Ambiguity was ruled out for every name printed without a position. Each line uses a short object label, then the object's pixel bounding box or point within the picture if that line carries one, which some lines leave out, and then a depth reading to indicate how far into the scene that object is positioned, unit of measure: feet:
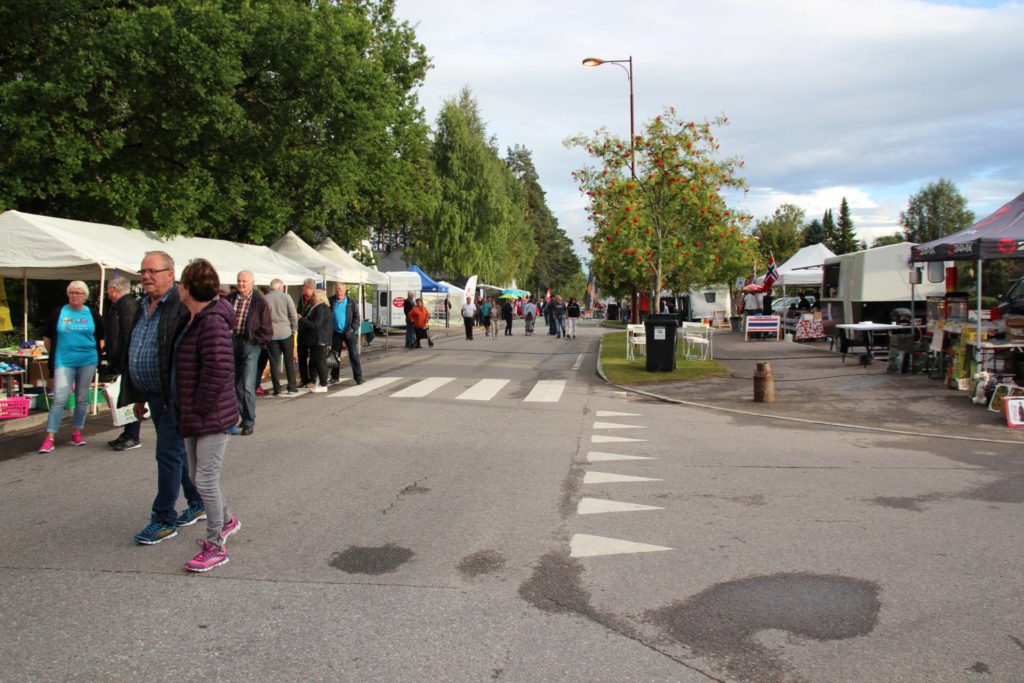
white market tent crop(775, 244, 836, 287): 103.71
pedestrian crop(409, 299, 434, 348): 82.89
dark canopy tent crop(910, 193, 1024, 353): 38.75
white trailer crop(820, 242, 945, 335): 76.84
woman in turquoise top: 26.71
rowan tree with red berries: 61.52
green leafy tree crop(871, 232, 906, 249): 278.30
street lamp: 82.84
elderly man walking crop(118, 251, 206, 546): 16.08
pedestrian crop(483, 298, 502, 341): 106.11
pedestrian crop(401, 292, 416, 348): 83.92
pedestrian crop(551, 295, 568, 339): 107.59
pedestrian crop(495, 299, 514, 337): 117.08
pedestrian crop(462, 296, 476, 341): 100.78
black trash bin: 53.83
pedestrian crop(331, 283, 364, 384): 47.55
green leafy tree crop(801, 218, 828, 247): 290.97
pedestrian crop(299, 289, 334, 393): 42.91
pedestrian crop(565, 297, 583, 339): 107.96
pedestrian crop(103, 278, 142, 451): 25.95
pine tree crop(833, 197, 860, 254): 274.36
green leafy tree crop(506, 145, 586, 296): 276.82
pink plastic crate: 32.89
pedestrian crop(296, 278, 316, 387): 43.32
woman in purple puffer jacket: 14.97
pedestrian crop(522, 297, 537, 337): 118.01
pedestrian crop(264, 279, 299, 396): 38.60
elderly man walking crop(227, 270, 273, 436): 29.32
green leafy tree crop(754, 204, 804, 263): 229.25
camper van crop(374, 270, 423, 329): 109.83
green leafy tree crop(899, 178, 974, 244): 262.26
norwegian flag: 98.78
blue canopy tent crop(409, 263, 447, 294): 116.47
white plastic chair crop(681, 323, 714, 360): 62.71
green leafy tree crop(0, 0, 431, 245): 44.91
